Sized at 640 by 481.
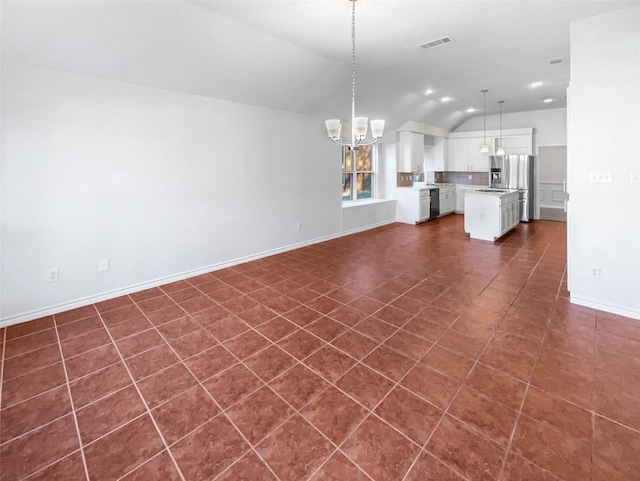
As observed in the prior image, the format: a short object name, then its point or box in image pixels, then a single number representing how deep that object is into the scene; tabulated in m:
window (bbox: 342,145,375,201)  7.56
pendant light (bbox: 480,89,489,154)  6.88
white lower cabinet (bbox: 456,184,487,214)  9.77
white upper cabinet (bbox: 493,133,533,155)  8.46
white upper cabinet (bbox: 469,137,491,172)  9.15
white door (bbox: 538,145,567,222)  8.53
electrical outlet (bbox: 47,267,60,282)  3.39
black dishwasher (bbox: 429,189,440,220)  8.75
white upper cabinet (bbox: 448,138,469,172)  9.56
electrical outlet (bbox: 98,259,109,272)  3.72
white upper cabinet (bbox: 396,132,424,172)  8.23
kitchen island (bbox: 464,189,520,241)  6.31
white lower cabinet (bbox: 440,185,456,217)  9.19
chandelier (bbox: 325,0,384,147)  3.24
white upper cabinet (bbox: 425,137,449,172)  9.78
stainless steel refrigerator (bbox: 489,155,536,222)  8.16
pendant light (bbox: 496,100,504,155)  8.12
